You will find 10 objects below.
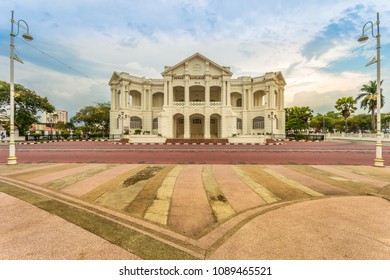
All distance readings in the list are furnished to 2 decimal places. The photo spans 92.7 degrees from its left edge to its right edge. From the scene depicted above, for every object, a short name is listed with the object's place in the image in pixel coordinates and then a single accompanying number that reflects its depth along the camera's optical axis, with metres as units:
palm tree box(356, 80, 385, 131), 42.16
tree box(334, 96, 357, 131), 47.27
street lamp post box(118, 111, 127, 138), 34.73
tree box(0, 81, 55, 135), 33.94
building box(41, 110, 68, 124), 143.62
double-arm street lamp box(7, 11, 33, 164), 9.86
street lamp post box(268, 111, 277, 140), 35.03
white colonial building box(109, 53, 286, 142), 33.44
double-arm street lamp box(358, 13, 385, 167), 9.80
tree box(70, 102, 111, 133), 48.66
